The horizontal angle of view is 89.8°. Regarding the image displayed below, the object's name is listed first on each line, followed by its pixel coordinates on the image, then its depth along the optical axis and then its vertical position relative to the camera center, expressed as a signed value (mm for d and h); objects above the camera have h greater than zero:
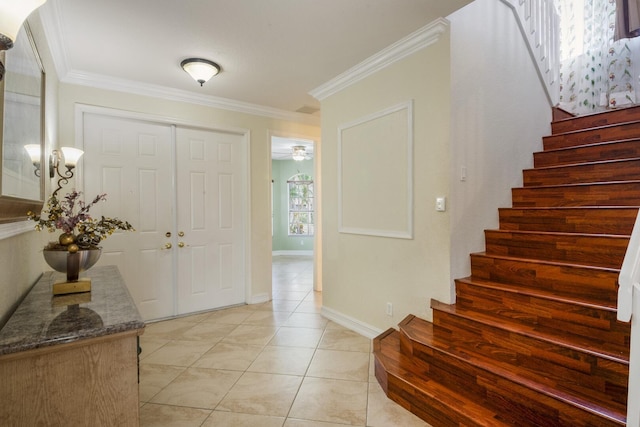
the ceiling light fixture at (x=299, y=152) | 6646 +1233
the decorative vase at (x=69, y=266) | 1625 -277
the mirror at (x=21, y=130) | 1218 +382
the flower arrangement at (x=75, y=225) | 1664 -81
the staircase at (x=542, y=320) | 1607 -694
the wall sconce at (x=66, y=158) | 2574 +446
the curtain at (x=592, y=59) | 3732 +1825
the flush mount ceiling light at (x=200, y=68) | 2861 +1306
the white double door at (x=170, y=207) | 3342 +57
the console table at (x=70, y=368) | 1048 -544
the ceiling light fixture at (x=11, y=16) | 765 +483
